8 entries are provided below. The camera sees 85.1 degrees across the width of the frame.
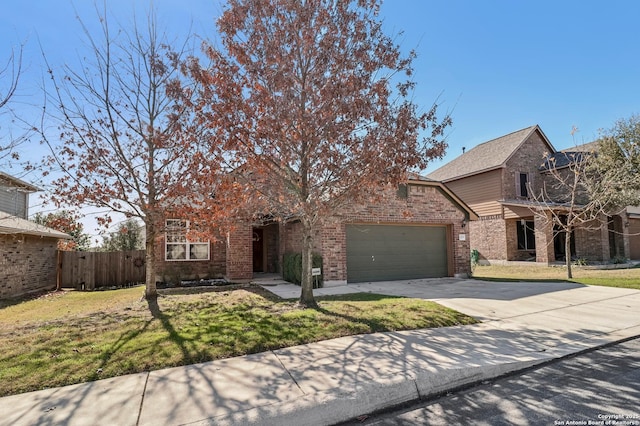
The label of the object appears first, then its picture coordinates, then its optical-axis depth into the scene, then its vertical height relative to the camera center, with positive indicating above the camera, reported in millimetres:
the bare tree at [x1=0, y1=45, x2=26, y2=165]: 5593 +1813
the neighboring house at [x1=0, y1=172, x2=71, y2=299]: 11672 -452
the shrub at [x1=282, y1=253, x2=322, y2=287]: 12035 -976
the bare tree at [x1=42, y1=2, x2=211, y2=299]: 8727 +1970
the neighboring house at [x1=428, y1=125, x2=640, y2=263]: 19969 +1375
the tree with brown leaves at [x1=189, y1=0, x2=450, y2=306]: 6910 +2757
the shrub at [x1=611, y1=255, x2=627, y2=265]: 19642 -1485
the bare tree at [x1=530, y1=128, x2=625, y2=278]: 15805 +2292
